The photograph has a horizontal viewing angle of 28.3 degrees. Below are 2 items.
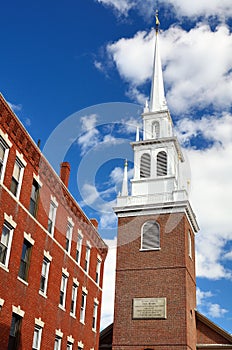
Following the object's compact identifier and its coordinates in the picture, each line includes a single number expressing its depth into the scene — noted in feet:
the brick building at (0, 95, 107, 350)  64.18
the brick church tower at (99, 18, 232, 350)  98.32
